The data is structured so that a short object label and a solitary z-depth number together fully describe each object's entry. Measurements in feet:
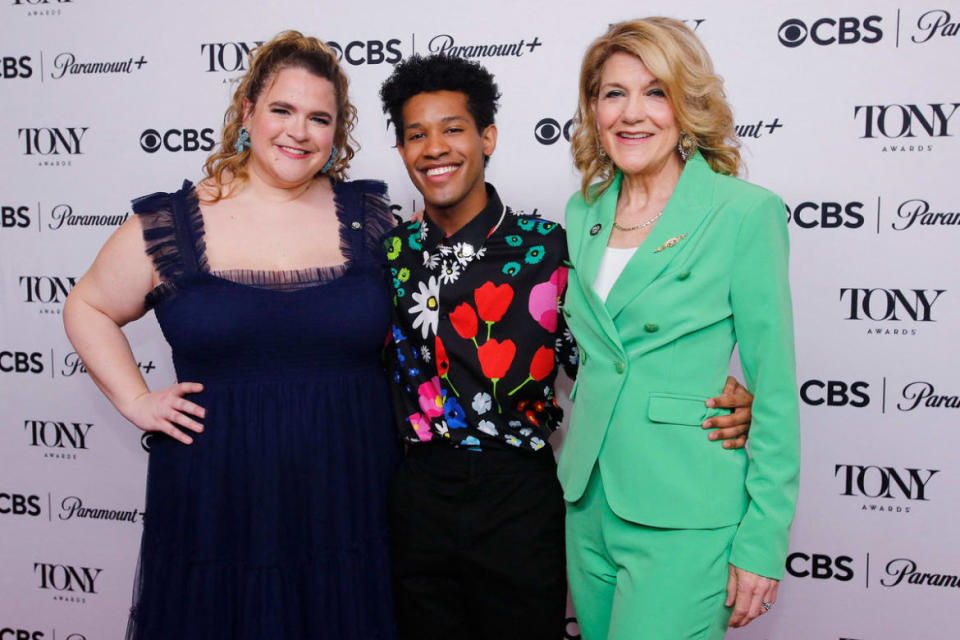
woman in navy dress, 4.95
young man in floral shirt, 4.97
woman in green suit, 4.10
